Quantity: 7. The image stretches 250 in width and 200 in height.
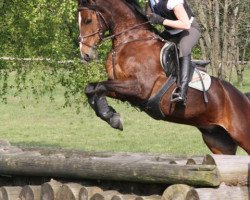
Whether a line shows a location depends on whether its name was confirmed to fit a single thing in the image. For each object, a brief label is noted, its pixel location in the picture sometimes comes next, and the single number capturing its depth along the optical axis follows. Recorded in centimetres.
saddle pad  1782
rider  1739
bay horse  1721
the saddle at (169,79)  1747
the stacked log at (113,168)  1287
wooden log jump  1297
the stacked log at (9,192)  1643
